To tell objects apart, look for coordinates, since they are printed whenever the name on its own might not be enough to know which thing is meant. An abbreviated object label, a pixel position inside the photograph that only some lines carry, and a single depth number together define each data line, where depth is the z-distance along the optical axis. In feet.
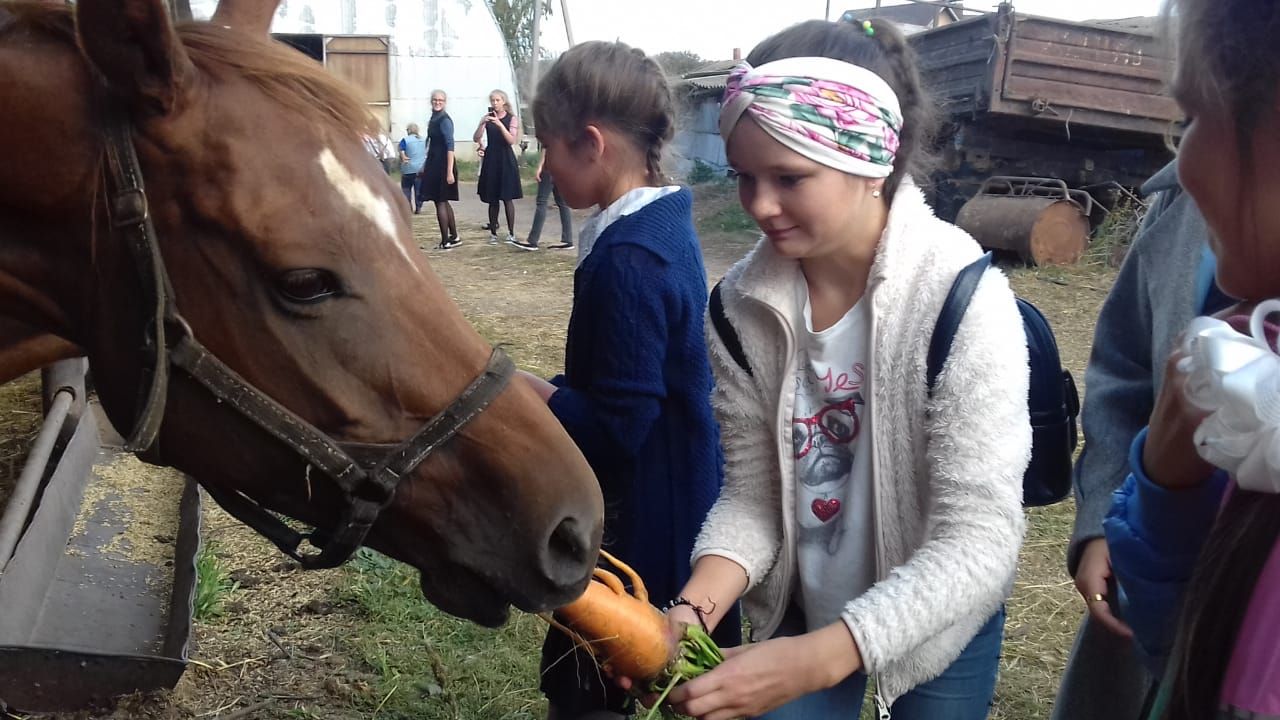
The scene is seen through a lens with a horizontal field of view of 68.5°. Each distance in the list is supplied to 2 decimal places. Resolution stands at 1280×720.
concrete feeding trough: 8.02
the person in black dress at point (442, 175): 37.29
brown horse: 4.34
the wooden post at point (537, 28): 74.33
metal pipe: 8.82
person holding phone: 37.93
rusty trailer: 30.96
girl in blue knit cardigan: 6.42
